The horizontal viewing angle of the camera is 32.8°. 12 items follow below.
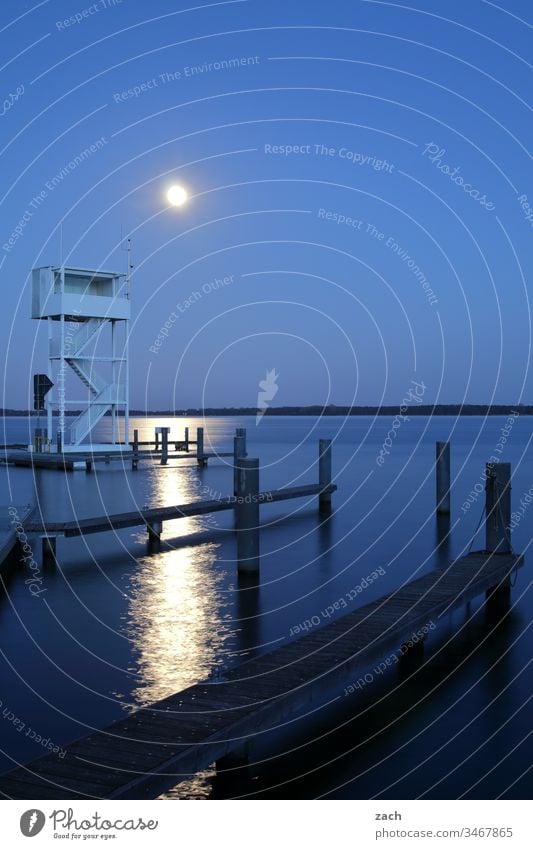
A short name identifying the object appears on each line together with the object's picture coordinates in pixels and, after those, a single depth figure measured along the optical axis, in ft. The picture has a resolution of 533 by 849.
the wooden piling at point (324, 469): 96.12
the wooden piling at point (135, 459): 150.93
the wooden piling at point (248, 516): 55.57
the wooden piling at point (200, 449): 157.89
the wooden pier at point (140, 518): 58.18
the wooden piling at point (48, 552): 60.40
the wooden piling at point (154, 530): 69.31
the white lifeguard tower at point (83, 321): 139.54
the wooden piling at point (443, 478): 87.25
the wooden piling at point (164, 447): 159.84
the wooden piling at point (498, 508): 52.16
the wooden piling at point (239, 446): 110.73
